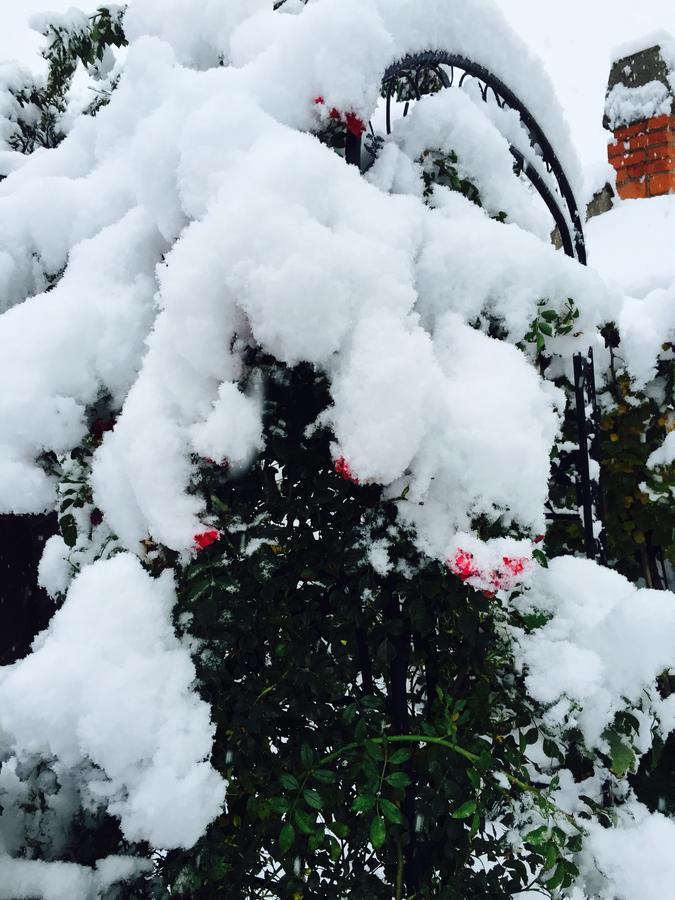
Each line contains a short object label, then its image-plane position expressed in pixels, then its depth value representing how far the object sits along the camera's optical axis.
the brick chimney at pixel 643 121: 4.70
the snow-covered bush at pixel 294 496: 1.03
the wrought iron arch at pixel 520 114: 1.48
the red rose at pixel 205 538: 1.01
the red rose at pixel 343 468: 1.02
